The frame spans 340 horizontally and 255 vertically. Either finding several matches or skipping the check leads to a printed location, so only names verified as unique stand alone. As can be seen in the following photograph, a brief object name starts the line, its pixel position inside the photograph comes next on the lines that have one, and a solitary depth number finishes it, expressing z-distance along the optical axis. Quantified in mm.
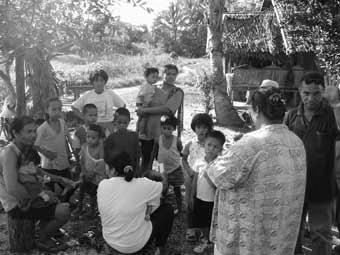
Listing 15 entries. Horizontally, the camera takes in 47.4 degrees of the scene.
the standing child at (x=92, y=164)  4402
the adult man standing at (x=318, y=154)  3068
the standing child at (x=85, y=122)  4641
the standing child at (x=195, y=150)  3971
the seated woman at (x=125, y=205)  2902
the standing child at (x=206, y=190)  3641
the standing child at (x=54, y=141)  4441
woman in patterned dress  2207
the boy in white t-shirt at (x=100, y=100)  4887
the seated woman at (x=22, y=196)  3389
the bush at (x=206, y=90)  10719
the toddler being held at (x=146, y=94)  4973
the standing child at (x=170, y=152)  4450
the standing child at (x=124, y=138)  4156
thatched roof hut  10766
